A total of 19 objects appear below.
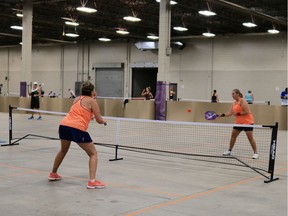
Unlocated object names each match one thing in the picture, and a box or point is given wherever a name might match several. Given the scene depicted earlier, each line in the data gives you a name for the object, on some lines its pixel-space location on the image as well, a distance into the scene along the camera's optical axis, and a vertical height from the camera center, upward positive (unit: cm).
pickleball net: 1047 -152
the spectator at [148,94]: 2787 -1
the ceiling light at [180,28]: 3278 +511
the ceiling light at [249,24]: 2917 +495
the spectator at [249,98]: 2797 -8
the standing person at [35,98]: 2181 -37
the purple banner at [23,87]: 2752 +15
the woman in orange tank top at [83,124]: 687 -52
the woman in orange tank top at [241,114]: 1043 -44
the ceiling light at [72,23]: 3269 +524
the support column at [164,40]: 2355 +299
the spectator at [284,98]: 2314 -1
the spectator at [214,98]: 2944 -16
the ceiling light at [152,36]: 4000 +539
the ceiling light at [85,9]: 2427 +473
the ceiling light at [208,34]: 3416 +491
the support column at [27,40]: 2772 +329
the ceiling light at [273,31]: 3075 +478
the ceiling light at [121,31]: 3632 +526
